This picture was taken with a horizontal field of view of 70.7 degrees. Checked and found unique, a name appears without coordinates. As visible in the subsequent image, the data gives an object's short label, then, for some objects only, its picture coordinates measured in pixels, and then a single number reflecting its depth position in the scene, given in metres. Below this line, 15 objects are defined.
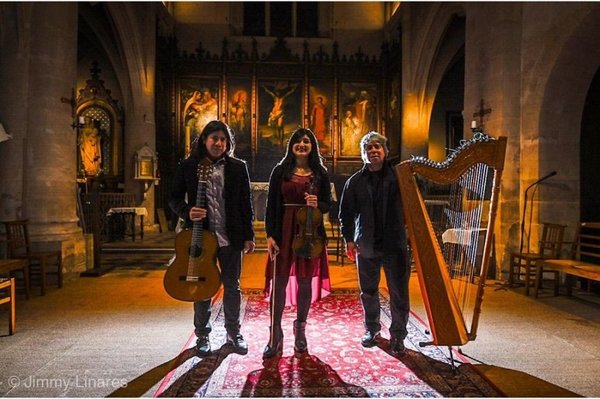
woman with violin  3.02
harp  2.66
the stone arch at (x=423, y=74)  11.66
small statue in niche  12.56
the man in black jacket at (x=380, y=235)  3.15
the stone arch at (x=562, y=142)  5.65
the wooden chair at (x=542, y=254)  5.23
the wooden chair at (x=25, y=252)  5.05
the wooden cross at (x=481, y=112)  6.52
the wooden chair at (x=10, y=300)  3.60
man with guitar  3.08
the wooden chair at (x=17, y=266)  4.14
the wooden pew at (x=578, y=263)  4.43
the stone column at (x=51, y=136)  5.76
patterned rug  2.57
